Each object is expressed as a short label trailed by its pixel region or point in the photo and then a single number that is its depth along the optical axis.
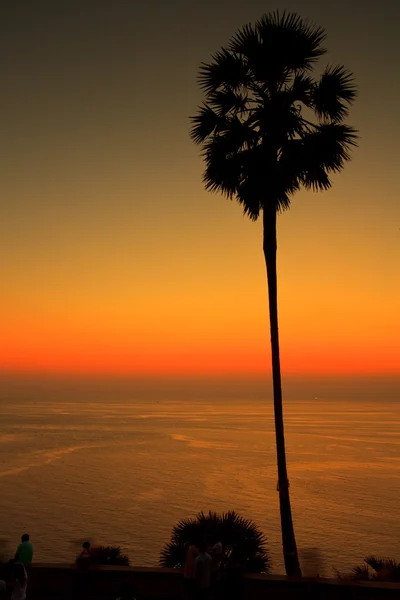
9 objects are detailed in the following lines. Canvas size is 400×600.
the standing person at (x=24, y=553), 12.04
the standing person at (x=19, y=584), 9.73
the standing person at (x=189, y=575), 10.12
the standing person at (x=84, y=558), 10.88
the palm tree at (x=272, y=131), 15.69
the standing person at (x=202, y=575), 9.98
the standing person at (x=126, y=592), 9.09
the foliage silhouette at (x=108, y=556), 15.27
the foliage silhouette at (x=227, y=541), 15.35
